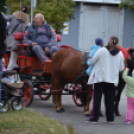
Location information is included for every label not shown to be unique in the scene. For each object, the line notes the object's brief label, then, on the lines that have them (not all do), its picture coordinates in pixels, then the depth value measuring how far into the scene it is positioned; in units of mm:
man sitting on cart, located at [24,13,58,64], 19195
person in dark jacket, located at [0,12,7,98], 12921
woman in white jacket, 14275
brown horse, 16835
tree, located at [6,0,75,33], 30481
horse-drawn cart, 18370
